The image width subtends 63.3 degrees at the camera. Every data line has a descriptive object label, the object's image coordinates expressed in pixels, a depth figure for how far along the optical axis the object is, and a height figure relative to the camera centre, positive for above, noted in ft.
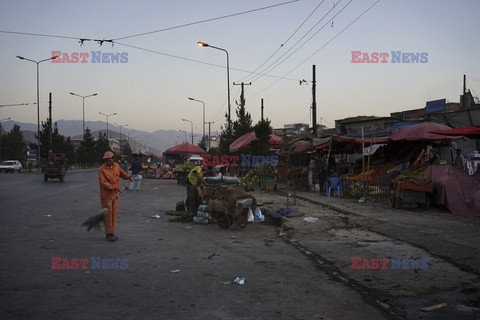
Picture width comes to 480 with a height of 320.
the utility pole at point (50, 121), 153.58 +15.11
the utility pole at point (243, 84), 118.73 +22.75
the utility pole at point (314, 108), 87.91 +11.05
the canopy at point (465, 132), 34.42 +2.24
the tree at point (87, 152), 214.69 +3.41
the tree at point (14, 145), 185.78 +6.62
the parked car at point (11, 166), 150.02 -2.95
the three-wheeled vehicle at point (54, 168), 86.38 -2.15
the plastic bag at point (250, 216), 31.58 -4.79
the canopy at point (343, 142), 56.49 +2.25
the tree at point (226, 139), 105.08 +5.13
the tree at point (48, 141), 163.02 +7.41
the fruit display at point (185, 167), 78.89 -1.96
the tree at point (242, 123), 95.60 +8.90
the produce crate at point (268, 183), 63.26 -4.17
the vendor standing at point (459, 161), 44.96 -0.52
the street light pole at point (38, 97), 139.62 +23.37
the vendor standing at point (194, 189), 35.68 -2.88
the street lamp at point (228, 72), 83.05 +22.04
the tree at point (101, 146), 246.06 +8.02
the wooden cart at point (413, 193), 37.29 -3.51
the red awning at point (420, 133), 46.96 +2.96
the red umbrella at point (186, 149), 96.89 +2.20
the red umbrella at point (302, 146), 65.26 +1.88
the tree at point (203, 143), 233.68 +8.77
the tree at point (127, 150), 345.92 +7.23
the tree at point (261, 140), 68.64 +3.09
